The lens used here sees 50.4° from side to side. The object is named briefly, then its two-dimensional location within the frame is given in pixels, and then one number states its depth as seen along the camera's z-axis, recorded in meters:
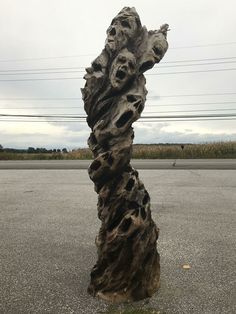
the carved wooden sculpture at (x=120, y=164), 2.31
